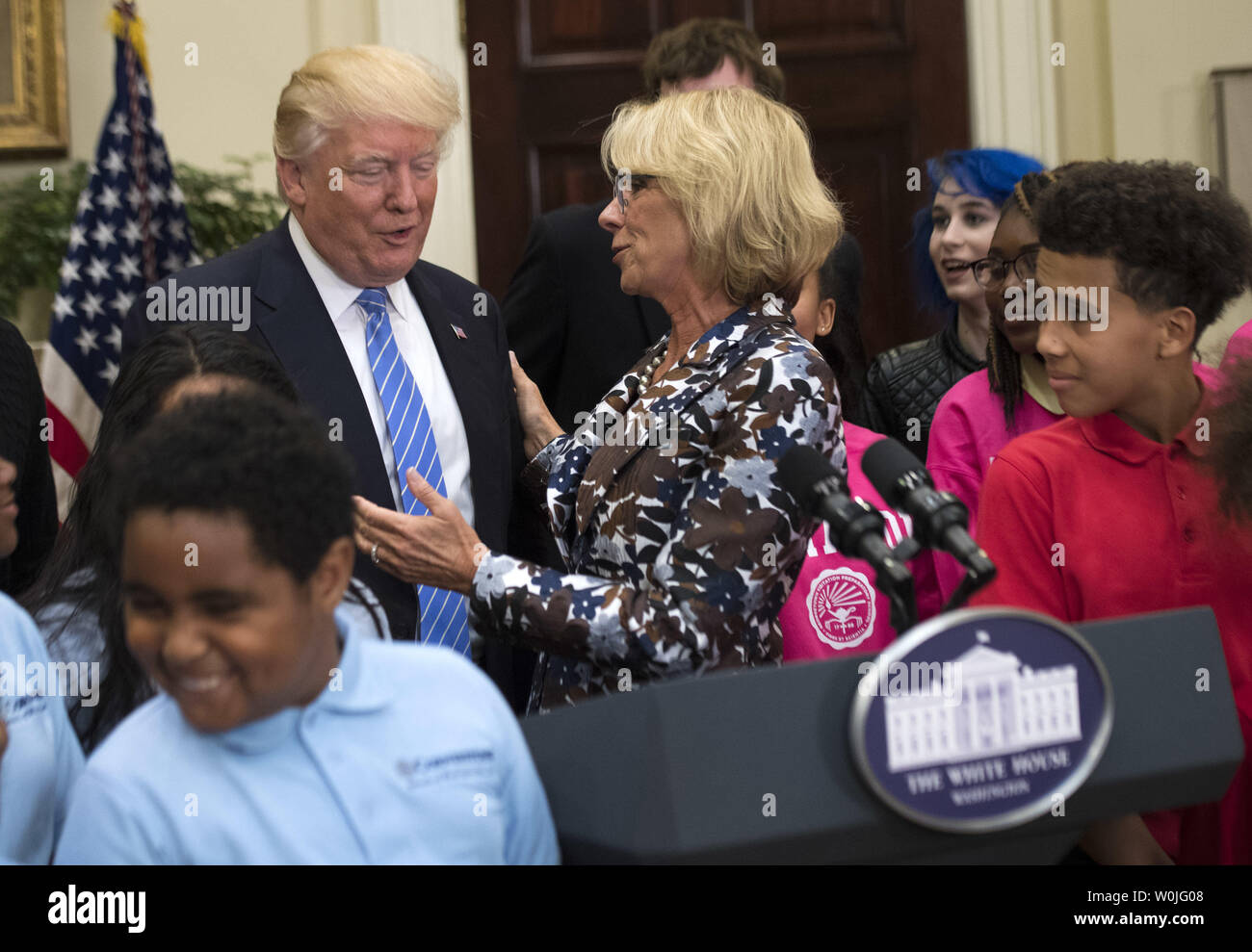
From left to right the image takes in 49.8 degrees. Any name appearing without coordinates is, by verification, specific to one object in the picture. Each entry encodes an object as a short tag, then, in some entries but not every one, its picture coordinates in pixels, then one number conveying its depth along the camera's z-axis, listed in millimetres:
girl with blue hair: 2859
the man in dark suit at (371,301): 2184
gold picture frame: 4258
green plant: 3889
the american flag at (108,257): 3604
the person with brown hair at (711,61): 3115
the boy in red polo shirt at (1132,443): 1649
